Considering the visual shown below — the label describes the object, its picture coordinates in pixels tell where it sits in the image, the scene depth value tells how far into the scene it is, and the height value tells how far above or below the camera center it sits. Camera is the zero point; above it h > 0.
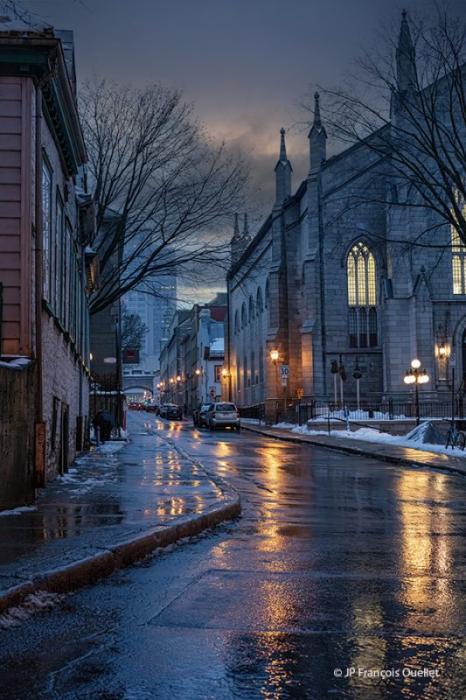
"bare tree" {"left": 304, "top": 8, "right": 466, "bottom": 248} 24.53 +9.50
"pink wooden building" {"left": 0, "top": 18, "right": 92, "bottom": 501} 11.03 +2.69
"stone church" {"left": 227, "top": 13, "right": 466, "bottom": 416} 49.03 +6.78
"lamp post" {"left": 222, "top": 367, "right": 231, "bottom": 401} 80.79 +2.73
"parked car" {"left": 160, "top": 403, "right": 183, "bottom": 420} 76.19 -0.45
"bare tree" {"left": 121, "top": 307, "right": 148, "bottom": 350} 79.44 +7.62
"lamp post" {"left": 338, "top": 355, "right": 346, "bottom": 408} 50.10 +1.74
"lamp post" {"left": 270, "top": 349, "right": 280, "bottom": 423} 54.41 +2.90
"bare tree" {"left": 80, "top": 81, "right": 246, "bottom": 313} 29.20 +7.40
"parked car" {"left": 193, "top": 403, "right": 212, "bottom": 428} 50.97 -0.56
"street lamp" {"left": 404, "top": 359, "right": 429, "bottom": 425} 36.19 +1.34
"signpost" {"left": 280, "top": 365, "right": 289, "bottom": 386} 47.97 +1.85
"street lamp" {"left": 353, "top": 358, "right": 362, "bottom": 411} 46.78 +1.54
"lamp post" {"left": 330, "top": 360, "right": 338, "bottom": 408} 49.97 +1.91
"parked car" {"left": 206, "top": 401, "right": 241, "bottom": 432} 47.22 -0.59
